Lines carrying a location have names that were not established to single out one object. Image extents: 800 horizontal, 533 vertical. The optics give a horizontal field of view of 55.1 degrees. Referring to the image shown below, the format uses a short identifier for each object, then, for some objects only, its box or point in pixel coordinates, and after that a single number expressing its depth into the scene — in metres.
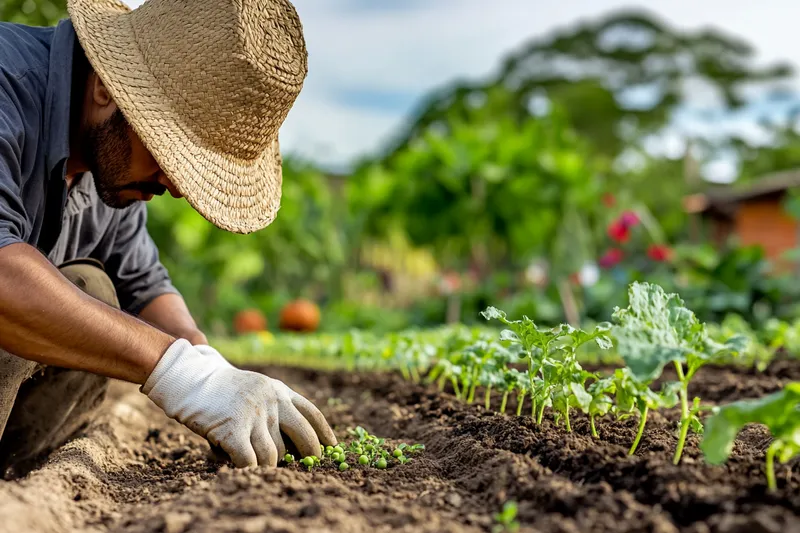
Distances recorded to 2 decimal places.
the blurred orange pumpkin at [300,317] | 8.66
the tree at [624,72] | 27.33
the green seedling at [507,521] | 1.44
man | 1.94
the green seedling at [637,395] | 1.76
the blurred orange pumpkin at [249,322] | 8.62
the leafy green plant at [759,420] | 1.48
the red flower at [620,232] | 8.24
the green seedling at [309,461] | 2.06
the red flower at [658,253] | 8.38
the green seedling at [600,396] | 1.93
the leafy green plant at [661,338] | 1.56
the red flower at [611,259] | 9.01
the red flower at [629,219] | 8.18
